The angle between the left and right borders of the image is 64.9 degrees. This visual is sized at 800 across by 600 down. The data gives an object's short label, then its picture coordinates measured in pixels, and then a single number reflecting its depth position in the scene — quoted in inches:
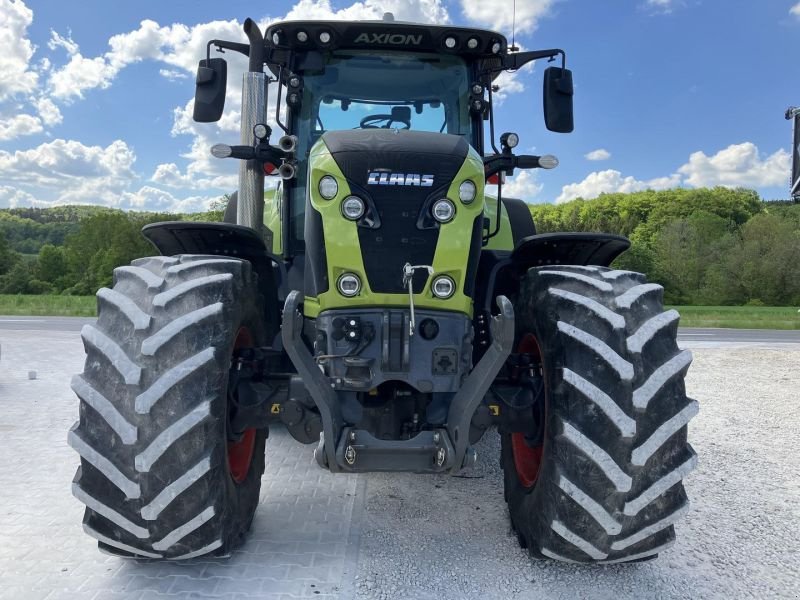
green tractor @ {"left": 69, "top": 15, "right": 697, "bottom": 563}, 104.1
